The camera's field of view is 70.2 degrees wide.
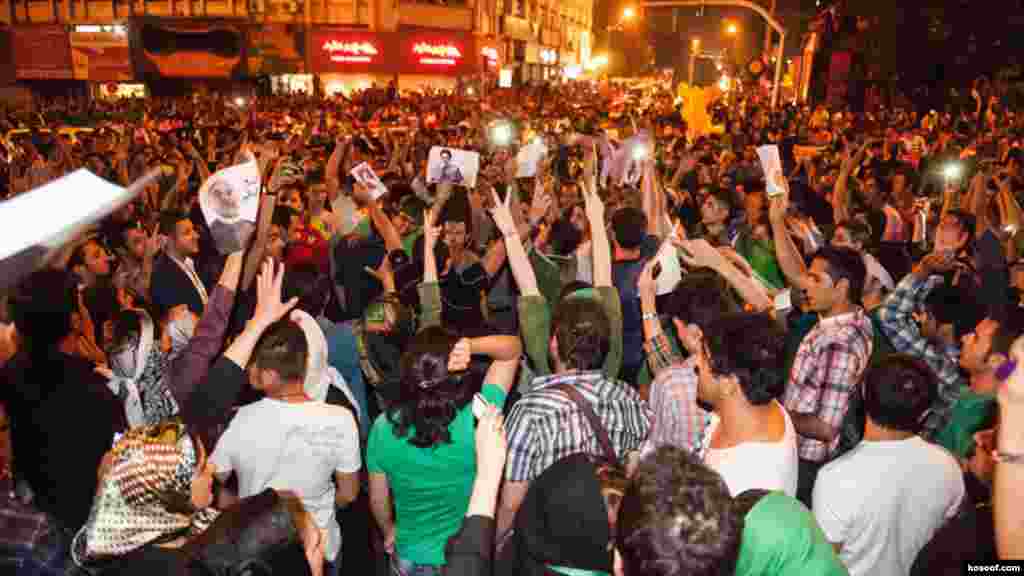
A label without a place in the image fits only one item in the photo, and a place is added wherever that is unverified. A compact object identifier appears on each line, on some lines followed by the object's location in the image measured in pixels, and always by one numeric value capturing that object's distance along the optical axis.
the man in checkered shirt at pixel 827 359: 3.78
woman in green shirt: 3.11
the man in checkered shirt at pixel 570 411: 3.11
